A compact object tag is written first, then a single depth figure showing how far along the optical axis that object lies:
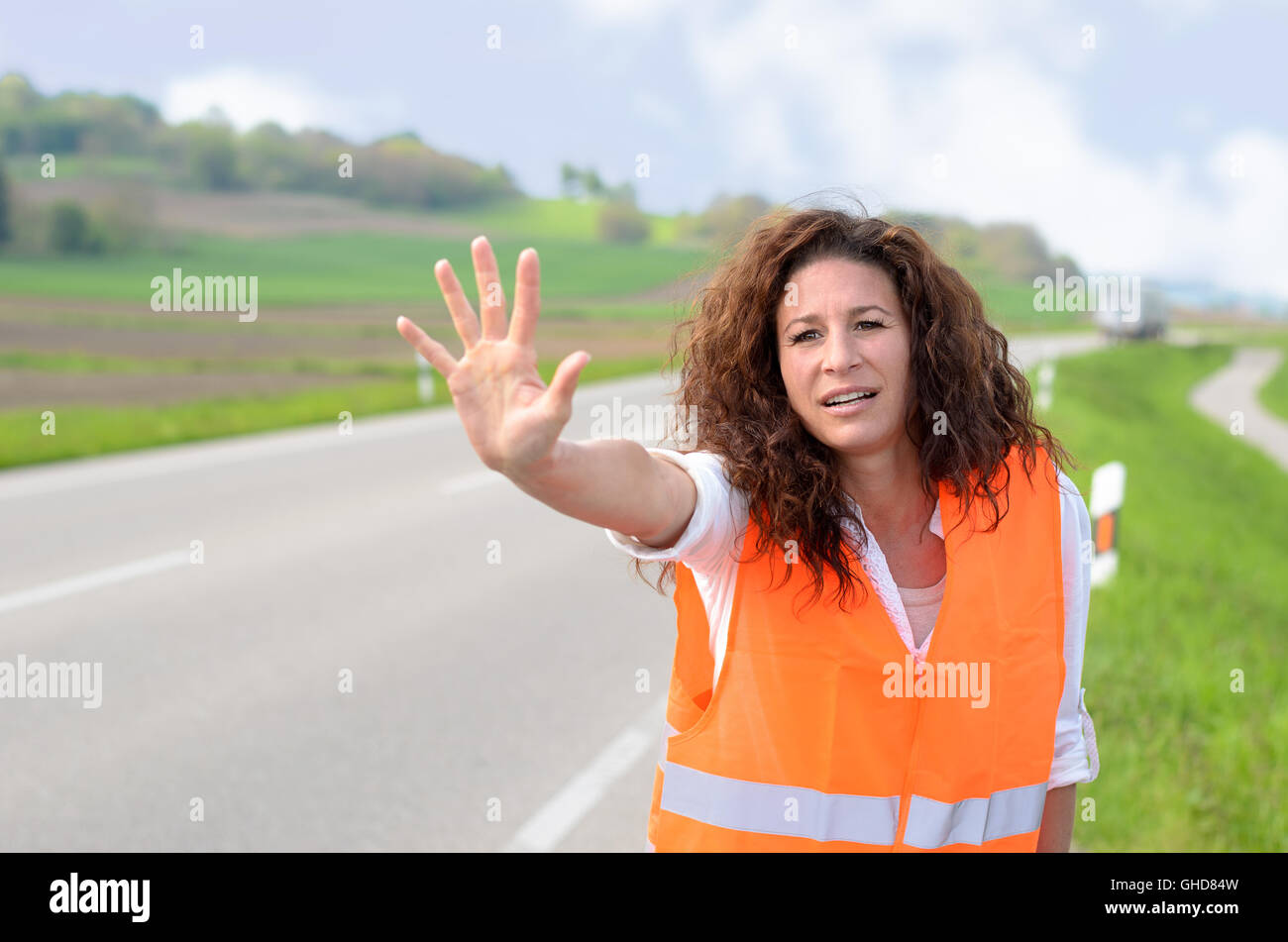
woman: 1.98
